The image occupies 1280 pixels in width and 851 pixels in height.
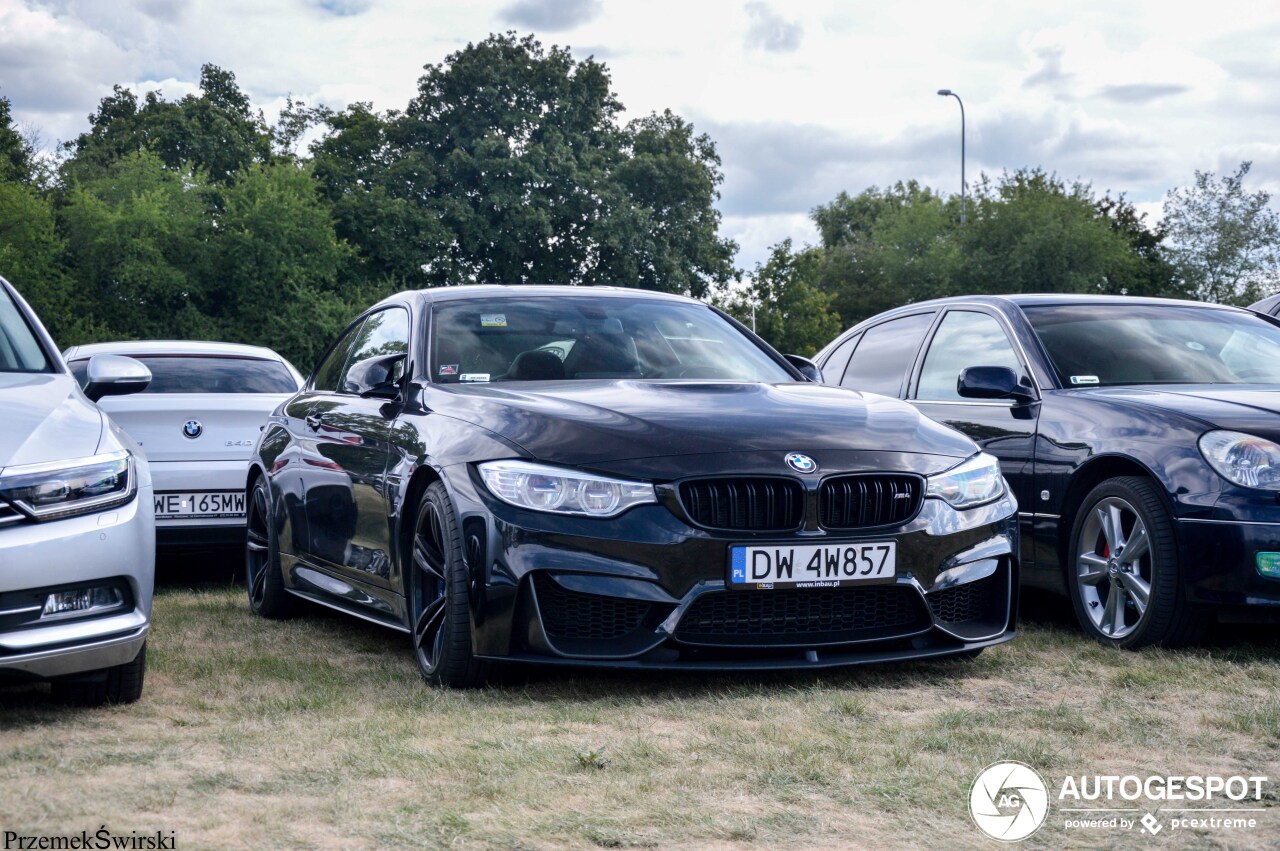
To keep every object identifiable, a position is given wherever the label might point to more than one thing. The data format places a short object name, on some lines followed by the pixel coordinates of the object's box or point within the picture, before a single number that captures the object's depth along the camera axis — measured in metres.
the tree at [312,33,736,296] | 52.59
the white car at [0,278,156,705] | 4.58
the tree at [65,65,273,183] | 59.34
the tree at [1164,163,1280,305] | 57.56
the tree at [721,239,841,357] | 57.91
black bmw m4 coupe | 5.04
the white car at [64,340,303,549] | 8.80
